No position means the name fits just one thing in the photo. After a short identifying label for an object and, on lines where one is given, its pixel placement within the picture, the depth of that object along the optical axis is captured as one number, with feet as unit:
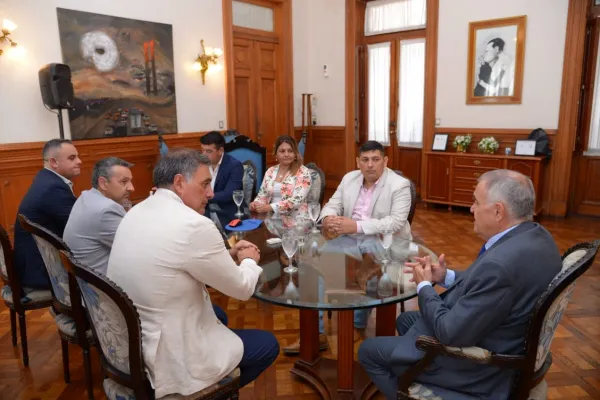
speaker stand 15.40
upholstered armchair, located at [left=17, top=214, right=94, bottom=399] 6.24
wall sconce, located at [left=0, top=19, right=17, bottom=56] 14.37
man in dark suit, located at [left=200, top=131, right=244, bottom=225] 11.76
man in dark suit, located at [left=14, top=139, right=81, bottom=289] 7.75
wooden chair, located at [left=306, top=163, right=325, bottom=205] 10.94
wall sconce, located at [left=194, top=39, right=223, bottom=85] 20.63
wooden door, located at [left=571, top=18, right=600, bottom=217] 17.76
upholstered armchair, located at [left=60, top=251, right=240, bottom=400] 4.38
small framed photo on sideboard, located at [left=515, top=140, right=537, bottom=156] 18.30
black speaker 14.82
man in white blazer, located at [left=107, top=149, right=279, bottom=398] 4.54
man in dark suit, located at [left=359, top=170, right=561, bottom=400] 4.30
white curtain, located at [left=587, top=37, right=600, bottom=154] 17.88
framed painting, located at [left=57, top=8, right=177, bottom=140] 16.57
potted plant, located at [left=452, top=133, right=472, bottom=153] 20.01
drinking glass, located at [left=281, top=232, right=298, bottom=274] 6.33
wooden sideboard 18.25
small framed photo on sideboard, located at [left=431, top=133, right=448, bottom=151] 20.80
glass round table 5.72
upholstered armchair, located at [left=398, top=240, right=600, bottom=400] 4.25
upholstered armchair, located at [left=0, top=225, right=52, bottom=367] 7.34
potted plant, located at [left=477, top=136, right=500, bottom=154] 19.27
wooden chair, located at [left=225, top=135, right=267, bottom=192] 15.72
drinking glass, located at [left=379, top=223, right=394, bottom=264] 6.82
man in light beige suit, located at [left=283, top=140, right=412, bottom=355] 8.41
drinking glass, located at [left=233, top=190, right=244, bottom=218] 9.37
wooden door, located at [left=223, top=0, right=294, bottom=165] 22.30
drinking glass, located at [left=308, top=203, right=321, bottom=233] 8.56
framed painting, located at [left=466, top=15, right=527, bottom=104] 18.83
